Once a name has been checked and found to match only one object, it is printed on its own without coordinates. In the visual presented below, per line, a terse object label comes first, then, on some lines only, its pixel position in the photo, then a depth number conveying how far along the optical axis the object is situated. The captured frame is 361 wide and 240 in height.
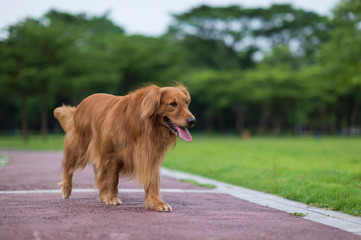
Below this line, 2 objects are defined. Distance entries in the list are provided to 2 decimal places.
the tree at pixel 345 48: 29.86
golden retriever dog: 6.20
